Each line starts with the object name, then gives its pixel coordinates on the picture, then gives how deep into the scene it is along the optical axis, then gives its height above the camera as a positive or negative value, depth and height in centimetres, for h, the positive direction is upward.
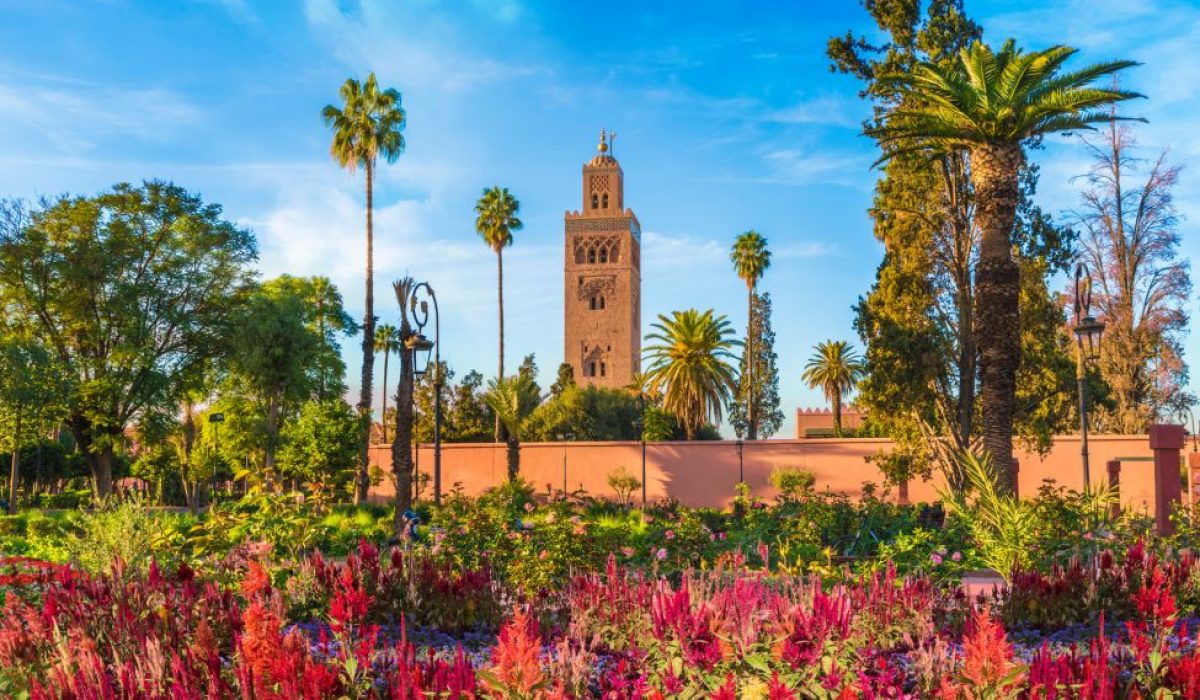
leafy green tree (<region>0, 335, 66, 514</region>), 2895 +119
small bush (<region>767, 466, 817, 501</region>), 3071 -146
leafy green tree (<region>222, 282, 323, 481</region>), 3416 +259
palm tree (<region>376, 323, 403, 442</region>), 5797 +559
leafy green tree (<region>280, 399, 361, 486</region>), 2856 -28
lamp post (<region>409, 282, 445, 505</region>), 1997 +172
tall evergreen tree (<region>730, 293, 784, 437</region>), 5412 +389
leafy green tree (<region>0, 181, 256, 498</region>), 3238 +476
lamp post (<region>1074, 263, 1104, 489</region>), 1664 +164
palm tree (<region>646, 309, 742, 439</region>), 4662 +297
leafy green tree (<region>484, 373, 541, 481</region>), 3391 +107
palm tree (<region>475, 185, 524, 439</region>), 5297 +1168
